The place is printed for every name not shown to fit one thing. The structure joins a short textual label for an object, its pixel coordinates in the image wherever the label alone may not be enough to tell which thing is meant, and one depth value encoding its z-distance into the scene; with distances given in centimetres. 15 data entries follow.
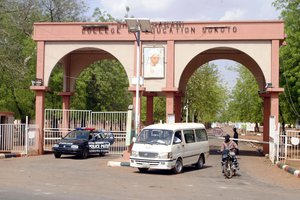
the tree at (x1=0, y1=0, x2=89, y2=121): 3378
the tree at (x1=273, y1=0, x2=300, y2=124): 3284
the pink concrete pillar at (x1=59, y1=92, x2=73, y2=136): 3278
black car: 2500
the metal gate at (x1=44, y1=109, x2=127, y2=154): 2766
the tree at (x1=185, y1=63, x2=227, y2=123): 5009
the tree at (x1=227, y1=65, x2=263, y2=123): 5142
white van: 1823
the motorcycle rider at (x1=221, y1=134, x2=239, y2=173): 1806
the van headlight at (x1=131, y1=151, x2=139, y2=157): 1858
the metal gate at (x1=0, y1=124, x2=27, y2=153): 2736
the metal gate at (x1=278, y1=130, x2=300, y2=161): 2219
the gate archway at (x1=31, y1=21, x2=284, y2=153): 2645
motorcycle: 1759
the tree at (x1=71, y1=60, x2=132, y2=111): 4331
